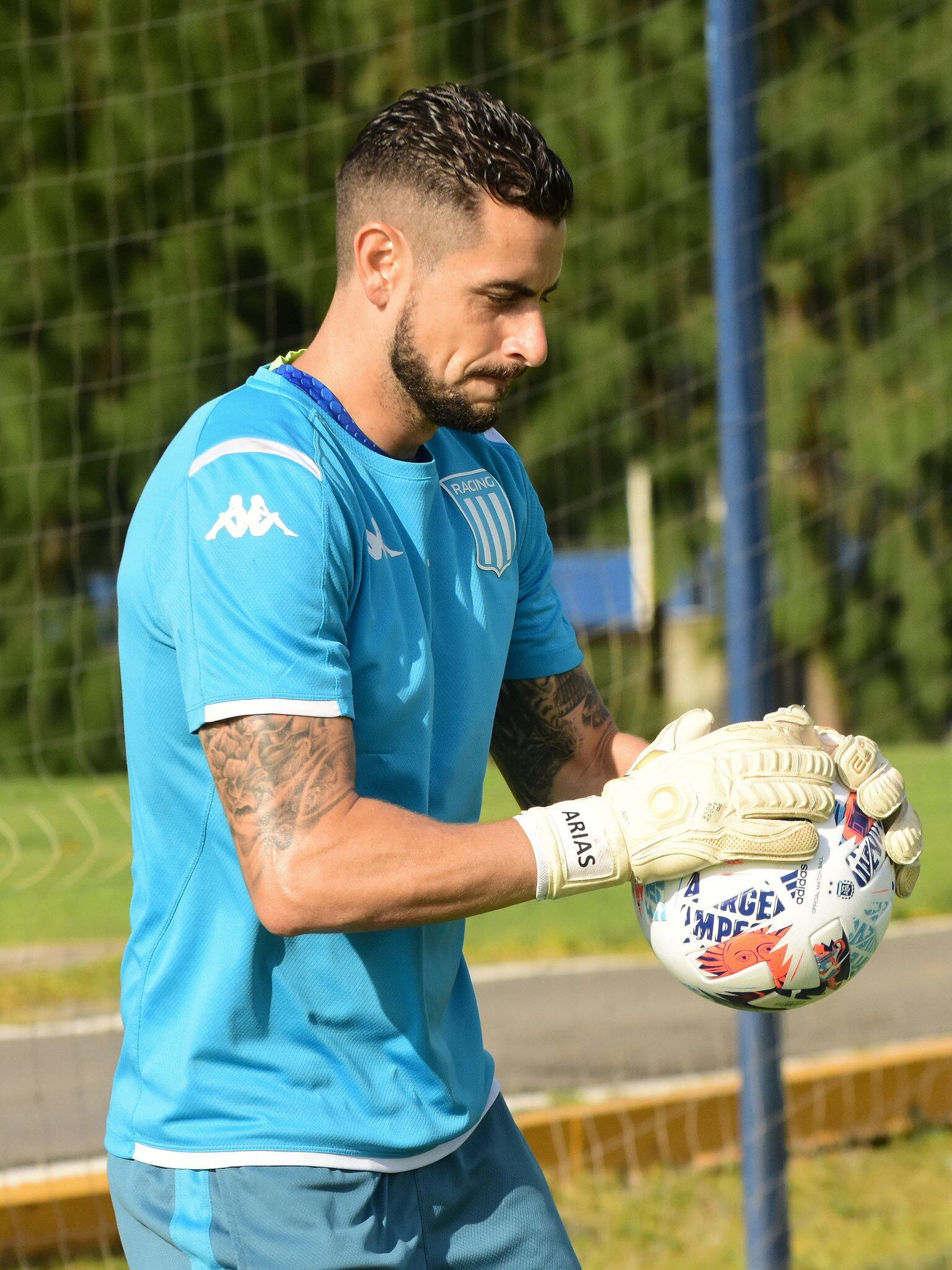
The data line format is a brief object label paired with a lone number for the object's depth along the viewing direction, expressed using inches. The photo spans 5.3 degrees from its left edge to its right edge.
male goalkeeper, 311.4
